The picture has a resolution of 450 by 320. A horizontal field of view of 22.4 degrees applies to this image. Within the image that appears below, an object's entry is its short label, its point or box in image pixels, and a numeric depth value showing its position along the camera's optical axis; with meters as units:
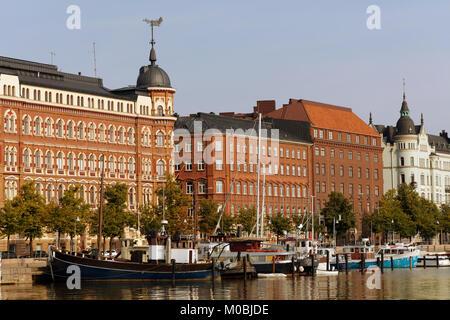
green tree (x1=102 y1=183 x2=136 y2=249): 130.25
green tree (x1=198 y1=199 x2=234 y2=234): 148.44
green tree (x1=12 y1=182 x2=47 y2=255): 118.06
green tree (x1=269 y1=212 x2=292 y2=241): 161.62
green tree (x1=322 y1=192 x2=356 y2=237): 186.00
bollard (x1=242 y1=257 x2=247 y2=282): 107.86
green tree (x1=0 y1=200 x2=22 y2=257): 117.25
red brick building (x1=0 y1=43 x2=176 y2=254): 132.62
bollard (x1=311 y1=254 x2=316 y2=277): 118.46
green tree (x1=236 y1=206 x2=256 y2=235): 154.38
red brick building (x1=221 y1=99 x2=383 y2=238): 194.50
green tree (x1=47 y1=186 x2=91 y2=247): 123.19
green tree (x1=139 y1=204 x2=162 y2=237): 136.41
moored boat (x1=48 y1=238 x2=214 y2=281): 101.62
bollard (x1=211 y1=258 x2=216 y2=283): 102.81
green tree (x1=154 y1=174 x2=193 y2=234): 137.00
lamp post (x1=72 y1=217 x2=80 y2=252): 123.46
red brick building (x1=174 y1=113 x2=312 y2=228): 169.75
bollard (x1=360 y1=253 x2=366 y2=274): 129.41
